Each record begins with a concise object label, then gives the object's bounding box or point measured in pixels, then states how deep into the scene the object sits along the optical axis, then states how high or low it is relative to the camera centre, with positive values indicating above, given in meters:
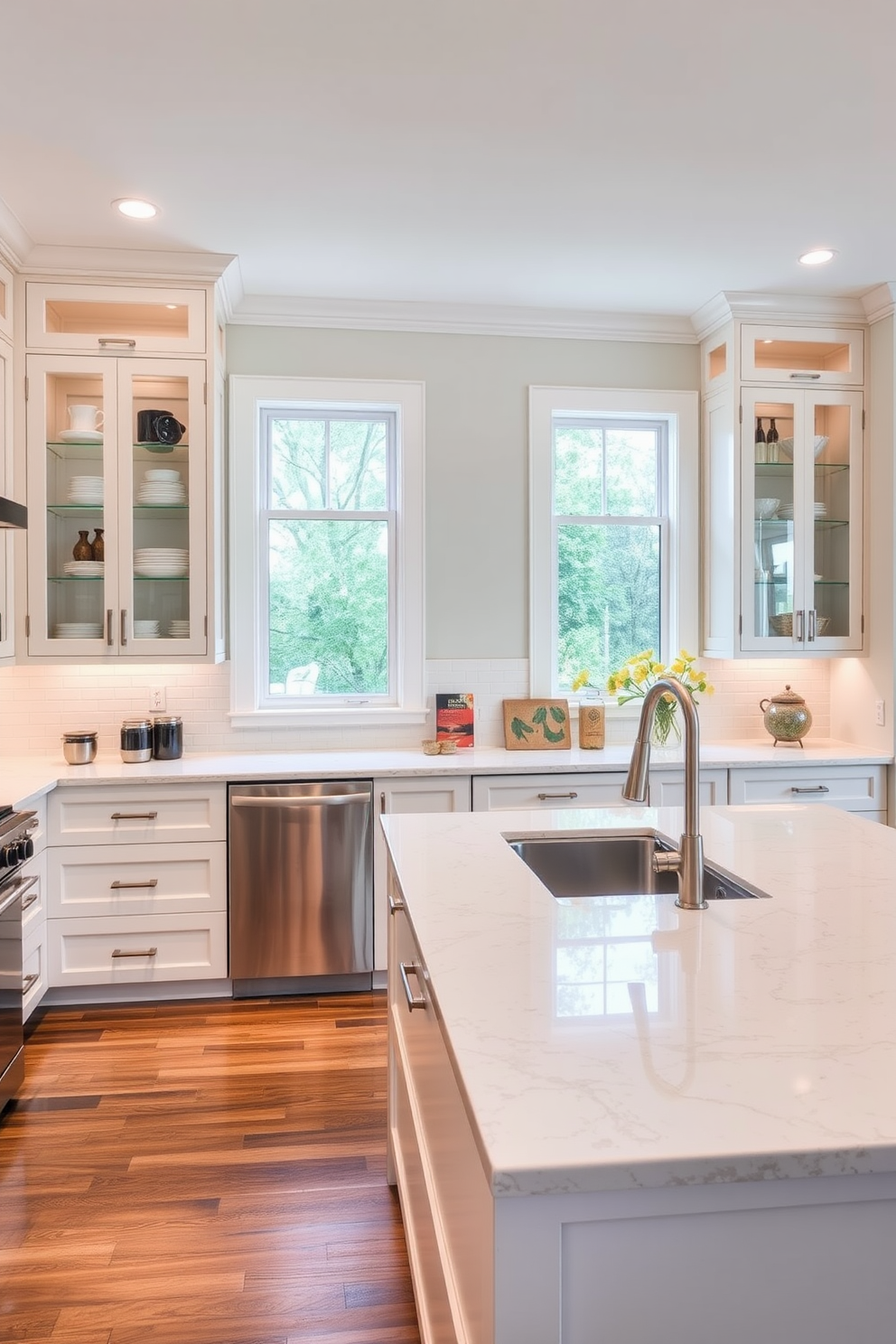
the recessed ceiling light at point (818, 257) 3.56 +1.57
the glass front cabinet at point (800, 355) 4.06 +1.40
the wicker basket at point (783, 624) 4.11 +0.18
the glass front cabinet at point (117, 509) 3.61 +0.61
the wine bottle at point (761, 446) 4.10 +0.96
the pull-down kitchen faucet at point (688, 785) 1.52 -0.21
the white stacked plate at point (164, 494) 3.68 +0.68
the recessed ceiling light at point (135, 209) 3.11 +1.54
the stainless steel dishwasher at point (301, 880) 3.53 -0.82
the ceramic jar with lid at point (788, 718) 4.13 -0.23
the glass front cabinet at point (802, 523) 4.10 +0.62
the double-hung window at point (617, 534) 4.34 +0.62
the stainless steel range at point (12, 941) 2.72 -0.83
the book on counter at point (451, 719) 4.14 -0.24
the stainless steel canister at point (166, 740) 3.79 -0.30
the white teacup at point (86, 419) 3.62 +0.96
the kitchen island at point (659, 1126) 0.86 -0.44
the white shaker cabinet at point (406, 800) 3.62 -0.52
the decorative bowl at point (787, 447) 4.11 +0.96
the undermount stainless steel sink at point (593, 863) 2.17 -0.46
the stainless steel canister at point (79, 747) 3.63 -0.32
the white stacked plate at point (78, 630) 3.63 +0.14
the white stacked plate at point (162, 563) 3.68 +0.41
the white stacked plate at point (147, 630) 3.68 +0.14
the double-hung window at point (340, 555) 4.14 +0.50
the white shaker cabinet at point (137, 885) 3.46 -0.82
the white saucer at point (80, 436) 3.63 +0.89
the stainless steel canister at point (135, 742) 3.69 -0.30
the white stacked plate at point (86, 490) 3.63 +0.68
